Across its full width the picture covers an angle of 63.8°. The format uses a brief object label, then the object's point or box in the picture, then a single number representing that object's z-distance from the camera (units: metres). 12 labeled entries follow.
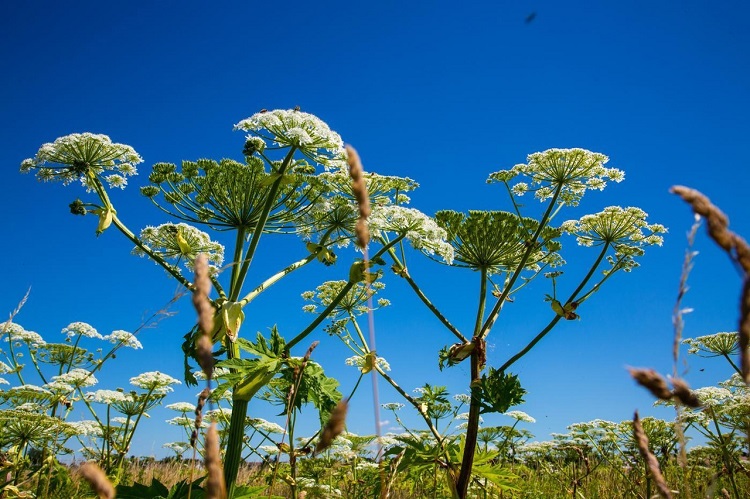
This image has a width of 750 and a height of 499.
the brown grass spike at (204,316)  0.28
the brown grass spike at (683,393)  0.29
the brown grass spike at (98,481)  0.26
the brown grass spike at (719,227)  0.31
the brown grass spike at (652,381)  0.30
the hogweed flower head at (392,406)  2.22
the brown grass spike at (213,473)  0.27
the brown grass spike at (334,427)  0.31
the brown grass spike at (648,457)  0.32
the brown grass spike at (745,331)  0.29
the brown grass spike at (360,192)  0.36
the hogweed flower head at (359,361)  2.12
